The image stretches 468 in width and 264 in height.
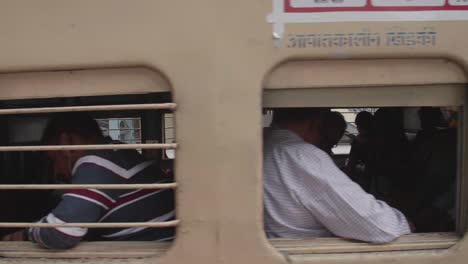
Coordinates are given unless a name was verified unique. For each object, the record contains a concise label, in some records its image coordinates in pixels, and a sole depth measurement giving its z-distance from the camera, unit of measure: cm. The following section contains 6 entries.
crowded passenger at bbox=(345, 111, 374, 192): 296
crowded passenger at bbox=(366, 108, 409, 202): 283
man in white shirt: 163
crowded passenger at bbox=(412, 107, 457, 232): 201
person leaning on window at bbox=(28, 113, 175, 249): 162
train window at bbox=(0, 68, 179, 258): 154
